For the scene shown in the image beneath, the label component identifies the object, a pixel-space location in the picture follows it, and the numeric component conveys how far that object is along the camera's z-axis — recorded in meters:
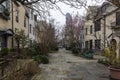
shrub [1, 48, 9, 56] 7.48
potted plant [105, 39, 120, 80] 4.94
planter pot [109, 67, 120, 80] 4.91
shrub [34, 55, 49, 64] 8.90
